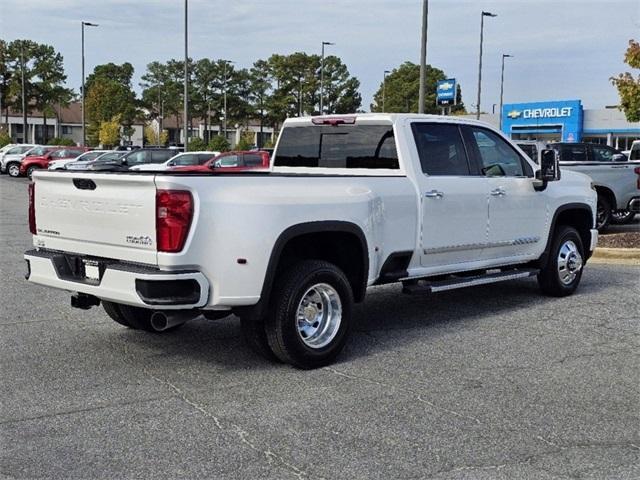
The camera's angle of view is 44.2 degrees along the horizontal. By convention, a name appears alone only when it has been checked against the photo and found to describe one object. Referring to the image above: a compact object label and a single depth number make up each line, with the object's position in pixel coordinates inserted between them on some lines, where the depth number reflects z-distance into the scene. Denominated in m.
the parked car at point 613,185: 14.97
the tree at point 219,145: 53.94
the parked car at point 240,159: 26.41
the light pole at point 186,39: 34.47
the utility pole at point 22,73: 66.29
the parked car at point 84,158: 35.83
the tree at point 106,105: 82.94
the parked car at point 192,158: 29.23
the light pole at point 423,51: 20.30
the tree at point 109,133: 77.12
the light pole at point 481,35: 39.62
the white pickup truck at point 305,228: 5.20
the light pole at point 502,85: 66.10
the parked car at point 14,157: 41.19
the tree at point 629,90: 13.65
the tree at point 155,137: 86.88
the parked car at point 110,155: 33.79
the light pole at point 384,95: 86.01
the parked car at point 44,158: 39.88
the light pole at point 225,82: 84.19
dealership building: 59.22
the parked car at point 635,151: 25.50
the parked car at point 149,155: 32.81
